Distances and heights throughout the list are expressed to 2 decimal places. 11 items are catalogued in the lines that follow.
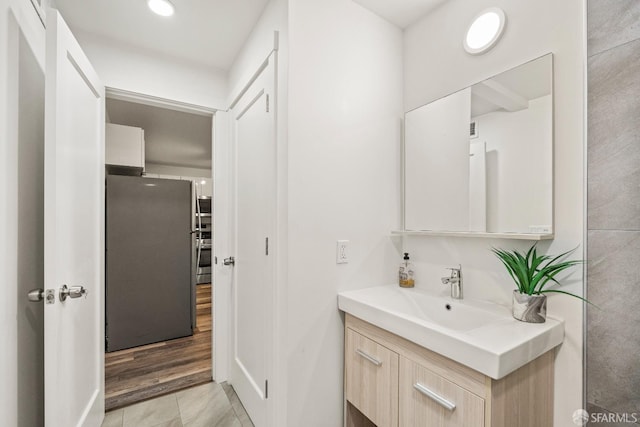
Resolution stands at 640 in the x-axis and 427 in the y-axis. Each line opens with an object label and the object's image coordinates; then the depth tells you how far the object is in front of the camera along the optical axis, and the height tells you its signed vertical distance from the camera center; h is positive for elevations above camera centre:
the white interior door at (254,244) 1.56 -0.20
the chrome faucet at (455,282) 1.43 -0.34
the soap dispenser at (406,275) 1.65 -0.36
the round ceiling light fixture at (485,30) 1.33 +0.86
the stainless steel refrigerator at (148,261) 2.77 -0.49
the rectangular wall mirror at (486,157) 1.19 +0.26
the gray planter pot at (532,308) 1.09 -0.36
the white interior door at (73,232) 1.10 -0.09
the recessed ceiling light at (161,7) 1.58 +1.13
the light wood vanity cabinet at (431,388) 0.91 -0.63
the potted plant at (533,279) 1.08 -0.25
